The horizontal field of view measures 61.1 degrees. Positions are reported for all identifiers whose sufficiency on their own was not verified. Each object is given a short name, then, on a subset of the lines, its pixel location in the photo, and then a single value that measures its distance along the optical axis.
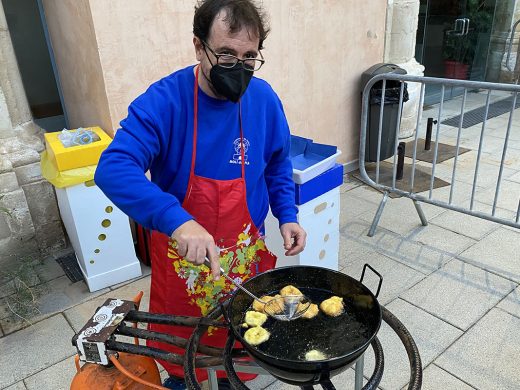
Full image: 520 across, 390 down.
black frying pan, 1.24
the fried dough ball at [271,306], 1.54
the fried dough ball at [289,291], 1.61
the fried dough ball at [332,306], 1.53
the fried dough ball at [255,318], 1.51
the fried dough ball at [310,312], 1.54
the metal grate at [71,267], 3.65
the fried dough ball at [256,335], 1.42
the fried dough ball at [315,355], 1.36
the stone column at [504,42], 9.66
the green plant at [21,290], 3.20
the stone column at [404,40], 5.75
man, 1.48
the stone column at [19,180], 3.46
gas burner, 1.32
